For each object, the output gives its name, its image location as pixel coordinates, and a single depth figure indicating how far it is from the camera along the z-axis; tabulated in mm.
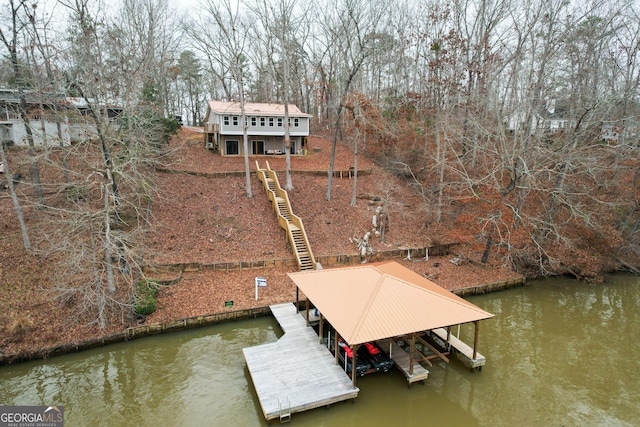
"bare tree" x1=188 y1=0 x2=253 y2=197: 21156
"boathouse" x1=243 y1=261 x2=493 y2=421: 9283
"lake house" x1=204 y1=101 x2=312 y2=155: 28328
